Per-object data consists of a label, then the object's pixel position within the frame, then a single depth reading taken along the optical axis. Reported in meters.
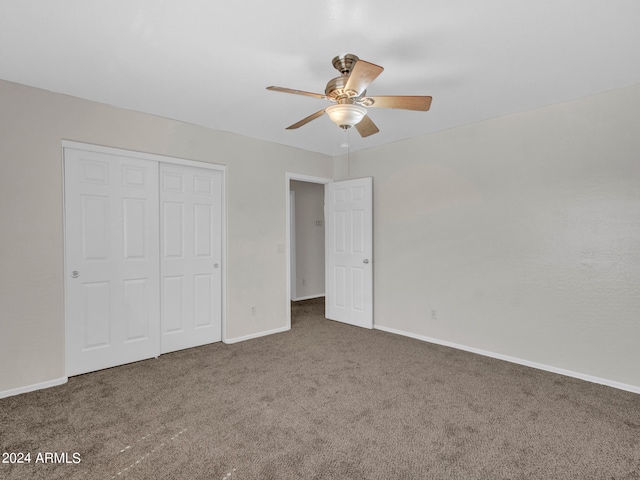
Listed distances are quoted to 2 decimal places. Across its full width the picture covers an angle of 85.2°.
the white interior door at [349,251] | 4.71
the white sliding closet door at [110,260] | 3.09
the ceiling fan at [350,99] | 2.13
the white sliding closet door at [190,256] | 3.70
